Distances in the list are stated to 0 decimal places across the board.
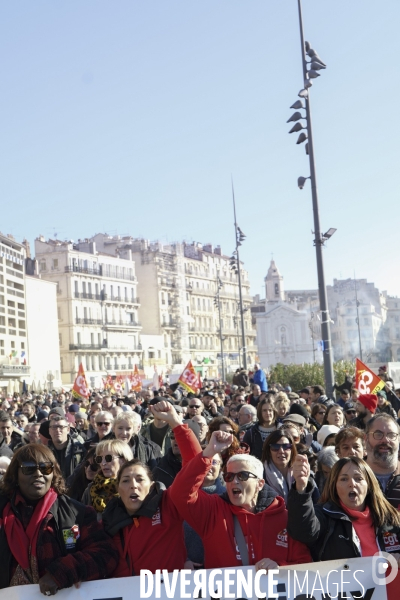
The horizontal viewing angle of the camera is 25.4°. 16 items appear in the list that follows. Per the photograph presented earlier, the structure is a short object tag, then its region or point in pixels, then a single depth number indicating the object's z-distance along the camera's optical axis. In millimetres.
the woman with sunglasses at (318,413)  11812
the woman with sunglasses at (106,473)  6145
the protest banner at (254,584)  5066
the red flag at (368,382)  15398
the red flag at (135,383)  39450
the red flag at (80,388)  26594
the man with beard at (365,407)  11180
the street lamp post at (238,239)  39375
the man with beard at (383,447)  6398
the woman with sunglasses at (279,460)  6594
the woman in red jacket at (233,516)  5160
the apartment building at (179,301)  104062
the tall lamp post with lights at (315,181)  18047
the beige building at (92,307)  89438
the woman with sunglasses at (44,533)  4914
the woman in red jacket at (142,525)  5152
